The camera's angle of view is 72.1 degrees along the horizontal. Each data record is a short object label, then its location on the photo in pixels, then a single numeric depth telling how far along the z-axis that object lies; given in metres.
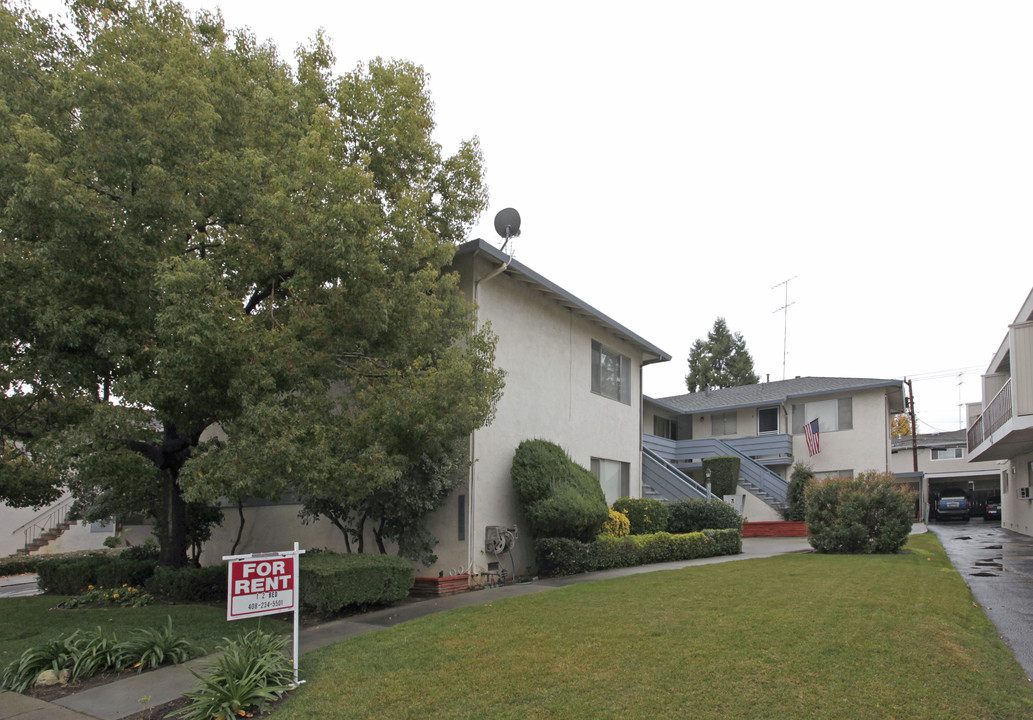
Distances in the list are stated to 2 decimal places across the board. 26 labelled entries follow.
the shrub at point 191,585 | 11.68
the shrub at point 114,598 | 11.41
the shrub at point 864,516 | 15.61
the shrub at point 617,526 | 15.82
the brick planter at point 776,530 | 25.16
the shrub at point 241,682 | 5.87
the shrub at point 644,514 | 17.14
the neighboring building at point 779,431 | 29.02
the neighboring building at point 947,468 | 45.50
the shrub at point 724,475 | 27.50
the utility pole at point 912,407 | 41.66
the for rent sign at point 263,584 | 6.43
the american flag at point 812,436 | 29.36
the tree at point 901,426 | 58.56
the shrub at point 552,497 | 13.12
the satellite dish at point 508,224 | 13.77
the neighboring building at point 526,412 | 12.71
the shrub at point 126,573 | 13.08
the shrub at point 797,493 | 26.52
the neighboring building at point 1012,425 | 16.08
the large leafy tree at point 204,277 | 8.55
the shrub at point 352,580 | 9.36
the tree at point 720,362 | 58.53
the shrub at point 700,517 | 19.22
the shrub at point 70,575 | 13.49
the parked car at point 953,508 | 39.38
